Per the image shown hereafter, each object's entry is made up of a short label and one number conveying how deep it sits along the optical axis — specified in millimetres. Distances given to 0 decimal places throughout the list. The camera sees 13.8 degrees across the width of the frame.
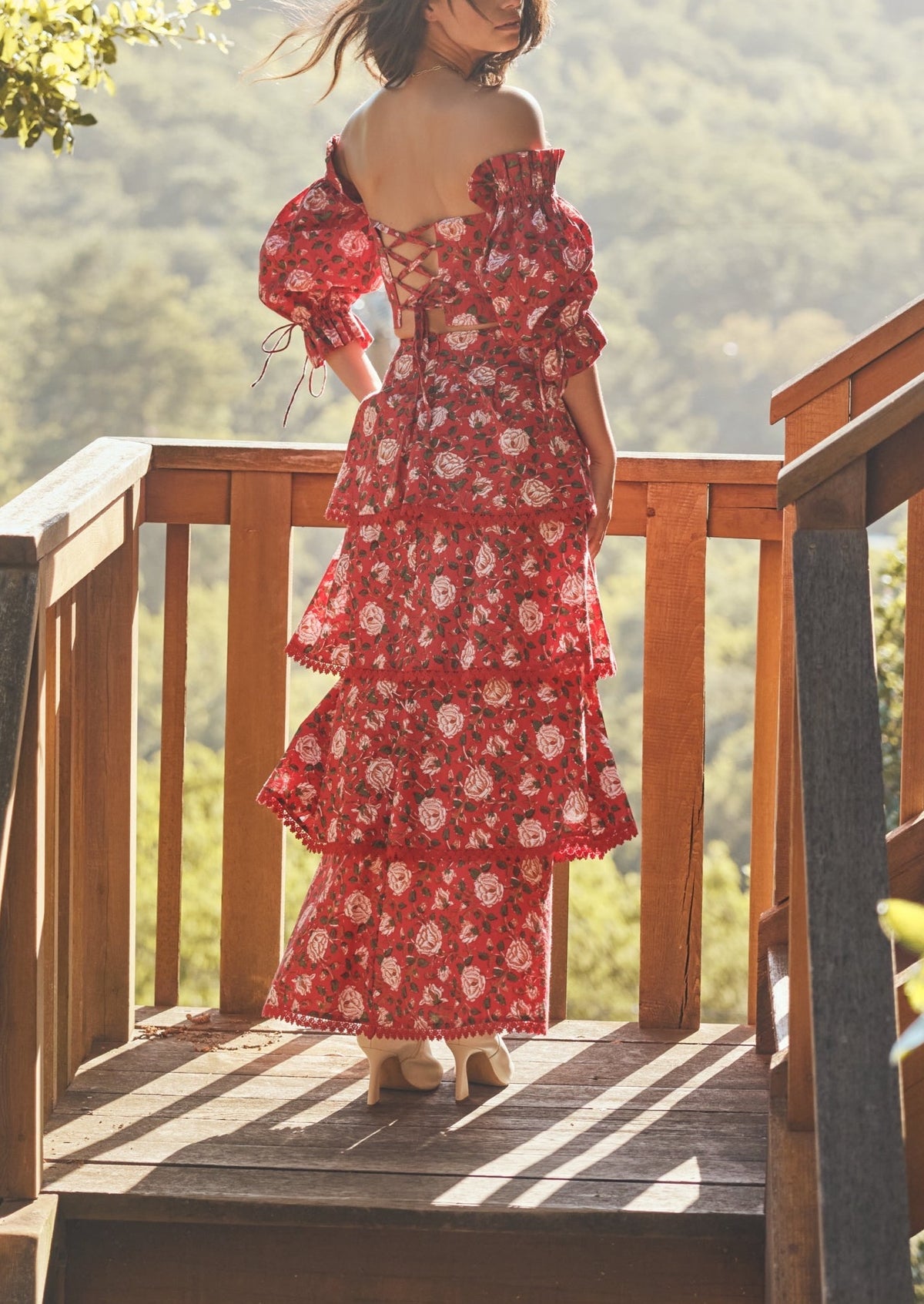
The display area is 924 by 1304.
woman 5457
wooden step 5225
